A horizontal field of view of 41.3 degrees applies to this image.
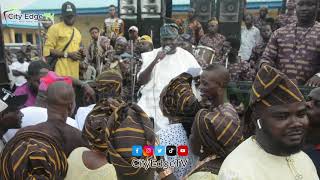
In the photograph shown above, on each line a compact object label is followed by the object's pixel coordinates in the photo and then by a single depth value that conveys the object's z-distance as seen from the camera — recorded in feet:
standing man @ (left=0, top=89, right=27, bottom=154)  10.59
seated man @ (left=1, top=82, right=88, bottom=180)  7.27
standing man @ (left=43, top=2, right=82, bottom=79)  19.57
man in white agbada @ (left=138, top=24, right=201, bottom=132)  15.65
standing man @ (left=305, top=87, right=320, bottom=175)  9.23
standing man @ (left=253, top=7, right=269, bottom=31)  32.02
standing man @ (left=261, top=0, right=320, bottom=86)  13.55
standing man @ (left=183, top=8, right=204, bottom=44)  32.12
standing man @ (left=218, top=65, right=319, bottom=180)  6.32
